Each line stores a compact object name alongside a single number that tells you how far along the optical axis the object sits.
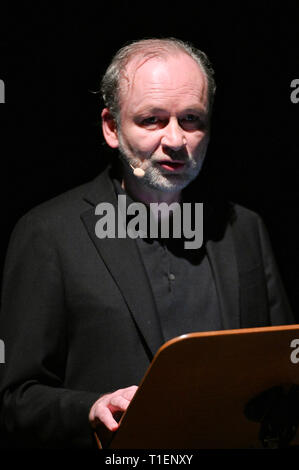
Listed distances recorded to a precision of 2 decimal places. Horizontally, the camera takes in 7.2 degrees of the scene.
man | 3.51
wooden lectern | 3.20
